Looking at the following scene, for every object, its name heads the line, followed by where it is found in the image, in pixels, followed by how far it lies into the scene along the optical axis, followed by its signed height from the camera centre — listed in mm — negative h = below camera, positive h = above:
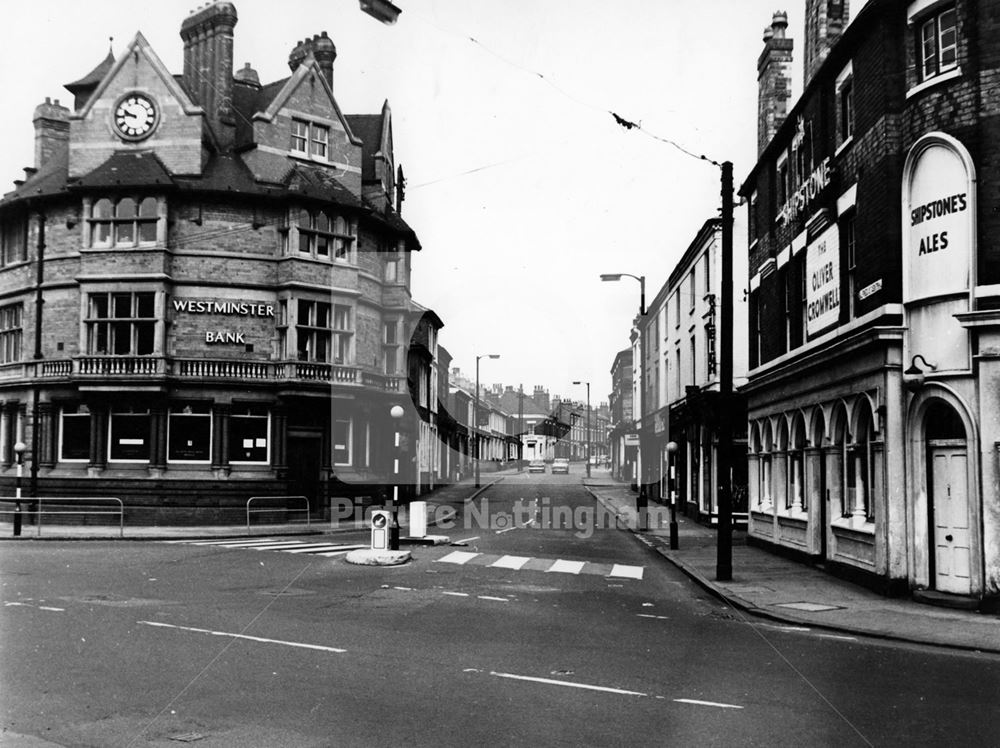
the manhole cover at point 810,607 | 14188 -2530
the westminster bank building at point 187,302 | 31203 +4861
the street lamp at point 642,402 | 29938 +1795
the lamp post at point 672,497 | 24008 -1480
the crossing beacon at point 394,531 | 21167 -2060
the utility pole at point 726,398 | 17578 +873
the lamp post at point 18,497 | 25297 -1543
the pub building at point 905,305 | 14180 +2380
